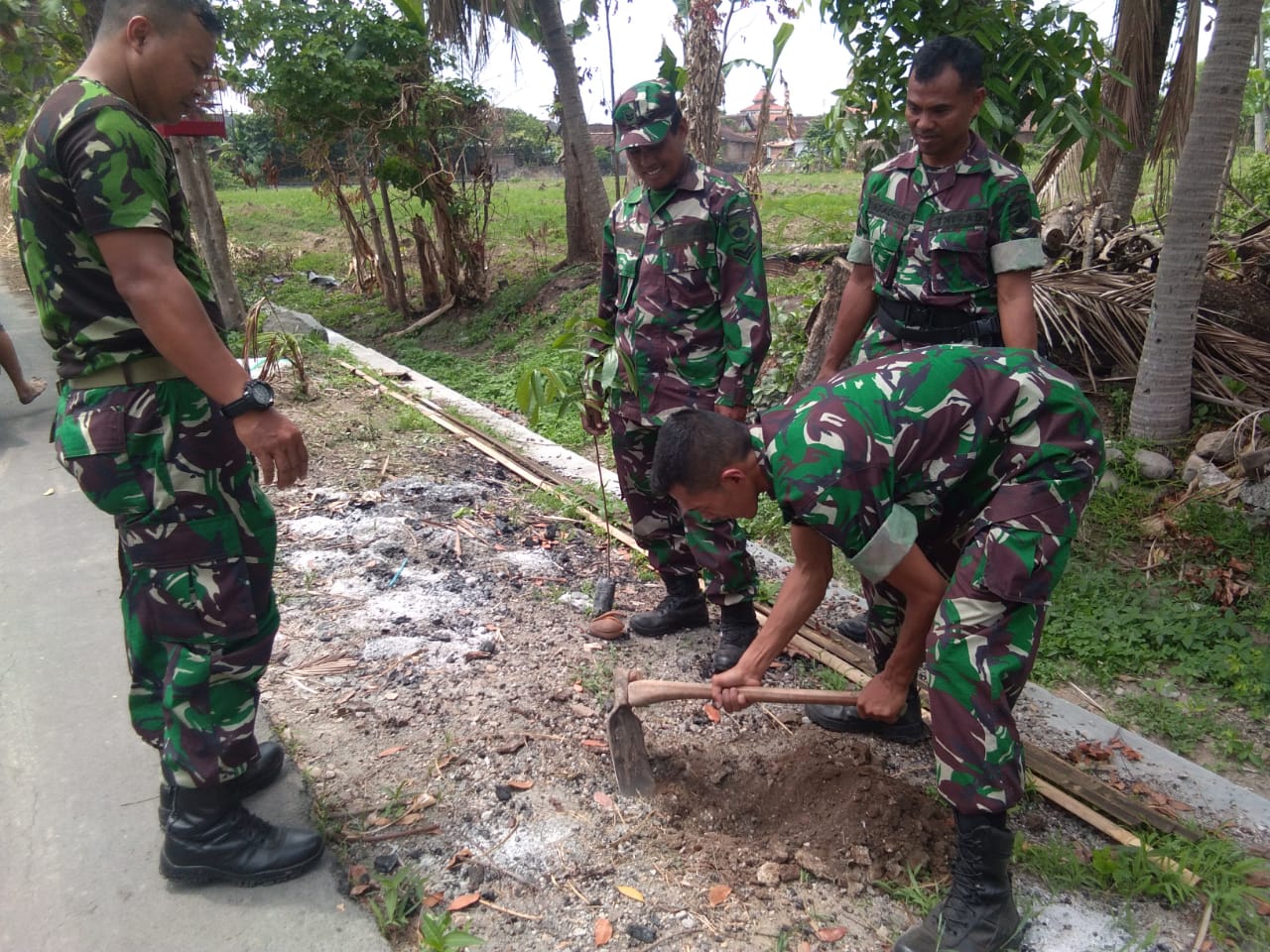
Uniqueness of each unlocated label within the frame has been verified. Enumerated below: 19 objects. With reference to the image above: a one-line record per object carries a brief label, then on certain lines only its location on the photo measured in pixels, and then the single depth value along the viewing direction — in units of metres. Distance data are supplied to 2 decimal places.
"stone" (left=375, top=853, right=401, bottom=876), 2.26
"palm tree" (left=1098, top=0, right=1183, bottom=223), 5.45
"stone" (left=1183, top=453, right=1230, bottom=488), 4.10
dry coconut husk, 3.40
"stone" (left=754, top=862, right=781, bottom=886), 2.23
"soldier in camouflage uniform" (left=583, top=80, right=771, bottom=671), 2.93
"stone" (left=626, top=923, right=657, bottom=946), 2.08
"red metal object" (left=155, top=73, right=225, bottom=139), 2.10
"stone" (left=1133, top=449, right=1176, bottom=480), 4.38
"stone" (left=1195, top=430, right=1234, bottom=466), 4.15
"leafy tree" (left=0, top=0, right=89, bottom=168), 6.15
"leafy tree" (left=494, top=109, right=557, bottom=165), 26.20
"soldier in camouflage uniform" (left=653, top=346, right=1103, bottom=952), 1.90
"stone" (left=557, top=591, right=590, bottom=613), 3.67
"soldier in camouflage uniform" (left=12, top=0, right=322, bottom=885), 1.78
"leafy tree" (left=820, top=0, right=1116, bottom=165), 3.57
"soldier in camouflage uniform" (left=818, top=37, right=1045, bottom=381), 2.69
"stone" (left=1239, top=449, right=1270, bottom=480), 3.82
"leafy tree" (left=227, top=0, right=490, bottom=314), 10.00
